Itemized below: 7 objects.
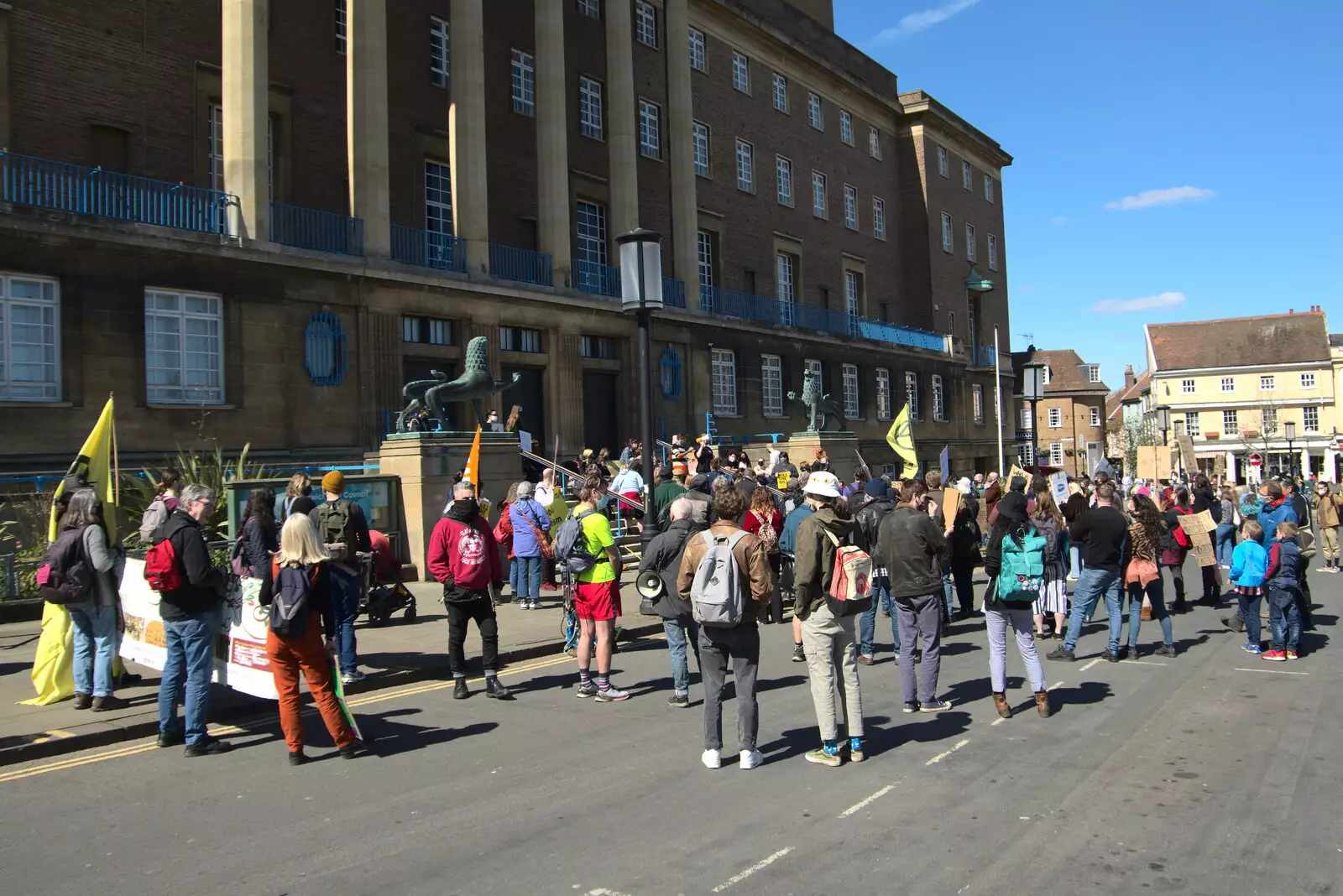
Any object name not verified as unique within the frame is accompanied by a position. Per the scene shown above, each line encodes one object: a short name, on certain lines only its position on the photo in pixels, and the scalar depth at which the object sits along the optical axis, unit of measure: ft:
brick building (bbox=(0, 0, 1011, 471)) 57.82
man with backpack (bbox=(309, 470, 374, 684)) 30.45
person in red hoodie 28.19
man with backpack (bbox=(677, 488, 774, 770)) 21.79
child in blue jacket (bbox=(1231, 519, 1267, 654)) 34.17
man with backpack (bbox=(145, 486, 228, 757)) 22.98
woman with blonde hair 22.50
